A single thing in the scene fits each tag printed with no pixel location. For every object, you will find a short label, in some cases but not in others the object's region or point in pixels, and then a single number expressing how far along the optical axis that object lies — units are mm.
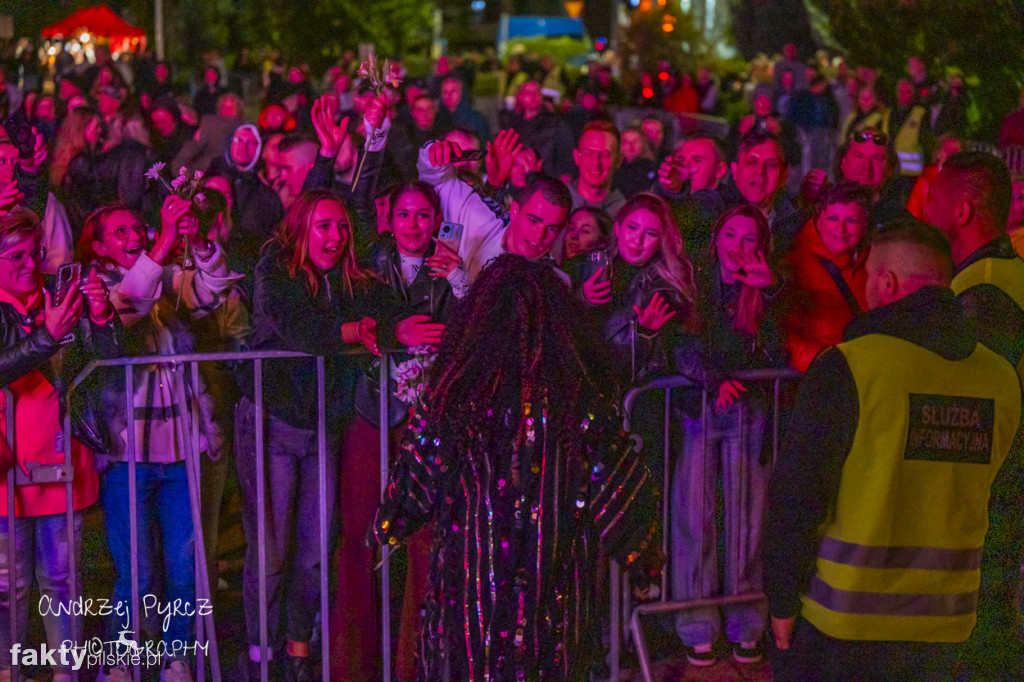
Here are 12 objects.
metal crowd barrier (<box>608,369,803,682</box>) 4719
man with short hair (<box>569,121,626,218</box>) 7090
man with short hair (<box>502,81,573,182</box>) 12500
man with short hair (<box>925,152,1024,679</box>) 4223
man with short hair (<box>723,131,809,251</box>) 6684
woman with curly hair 3633
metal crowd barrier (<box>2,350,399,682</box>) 4406
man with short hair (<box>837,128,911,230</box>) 7090
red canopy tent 26562
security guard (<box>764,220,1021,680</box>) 3369
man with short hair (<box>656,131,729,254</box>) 6449
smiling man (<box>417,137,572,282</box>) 5004
